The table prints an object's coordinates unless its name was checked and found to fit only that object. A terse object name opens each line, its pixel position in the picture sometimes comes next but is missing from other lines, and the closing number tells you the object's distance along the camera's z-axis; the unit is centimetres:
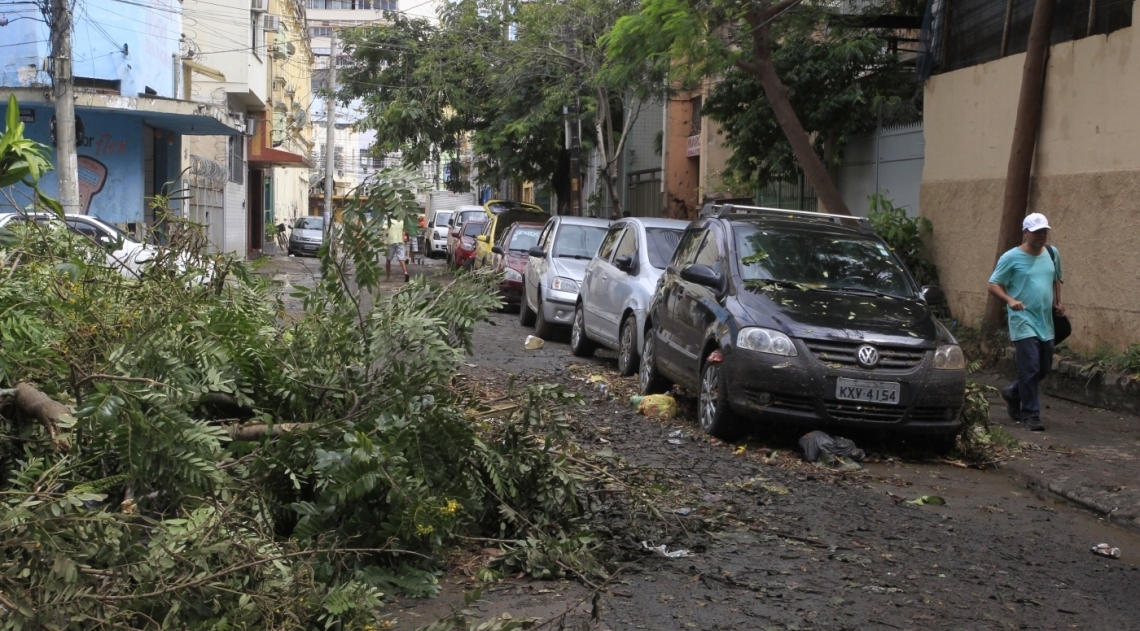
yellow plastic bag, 922
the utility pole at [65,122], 1752
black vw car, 766
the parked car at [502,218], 2386
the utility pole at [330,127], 3588
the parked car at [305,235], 4330
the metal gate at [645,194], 3055
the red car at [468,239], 2920
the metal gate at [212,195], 2562
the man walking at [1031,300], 901
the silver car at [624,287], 1144
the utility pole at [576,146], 2622
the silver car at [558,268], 1462
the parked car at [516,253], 1802
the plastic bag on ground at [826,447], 760
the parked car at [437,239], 4347
